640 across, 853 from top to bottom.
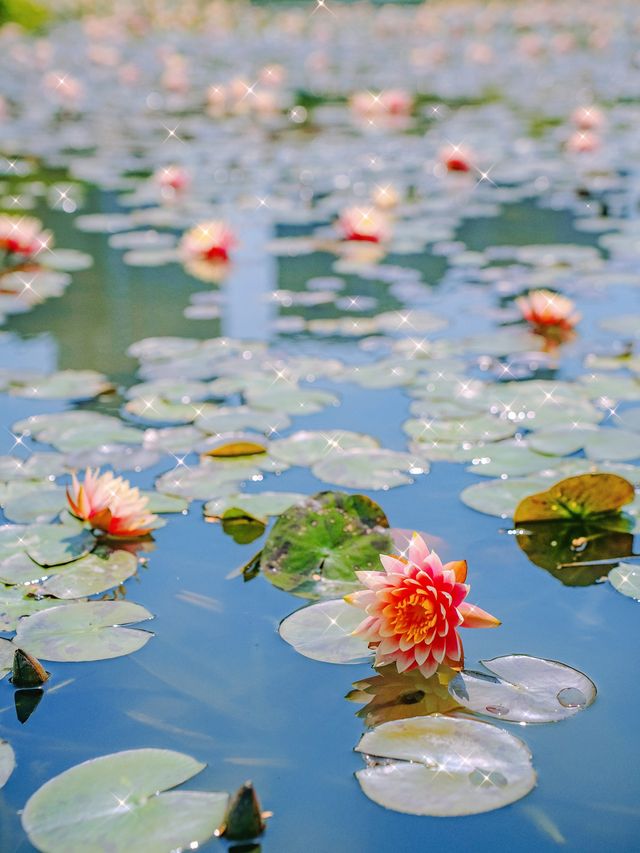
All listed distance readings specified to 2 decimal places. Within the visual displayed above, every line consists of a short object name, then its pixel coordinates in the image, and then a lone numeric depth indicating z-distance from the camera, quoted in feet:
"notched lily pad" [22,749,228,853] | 3.11
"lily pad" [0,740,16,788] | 3.40
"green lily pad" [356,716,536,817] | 3.26
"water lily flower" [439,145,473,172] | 13.74
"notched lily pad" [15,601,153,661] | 4.09
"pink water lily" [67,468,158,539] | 4.93
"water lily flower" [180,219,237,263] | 10.05
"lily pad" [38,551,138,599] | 4.58
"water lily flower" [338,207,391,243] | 10.62
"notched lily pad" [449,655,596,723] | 3.68
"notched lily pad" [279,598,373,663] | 4.06
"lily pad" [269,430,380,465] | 5.94
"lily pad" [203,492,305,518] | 5.26
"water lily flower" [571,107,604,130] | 15.64
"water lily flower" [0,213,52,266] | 10.08
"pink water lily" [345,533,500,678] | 3.80
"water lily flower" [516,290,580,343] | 8.04
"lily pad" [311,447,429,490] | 5.58
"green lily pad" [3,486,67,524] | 5.27
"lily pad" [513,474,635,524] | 5.03
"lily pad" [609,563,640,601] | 4.50
